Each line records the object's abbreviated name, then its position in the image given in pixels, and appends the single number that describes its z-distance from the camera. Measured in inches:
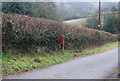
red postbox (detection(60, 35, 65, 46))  503.0
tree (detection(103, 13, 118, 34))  1439.5
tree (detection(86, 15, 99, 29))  1345.2
